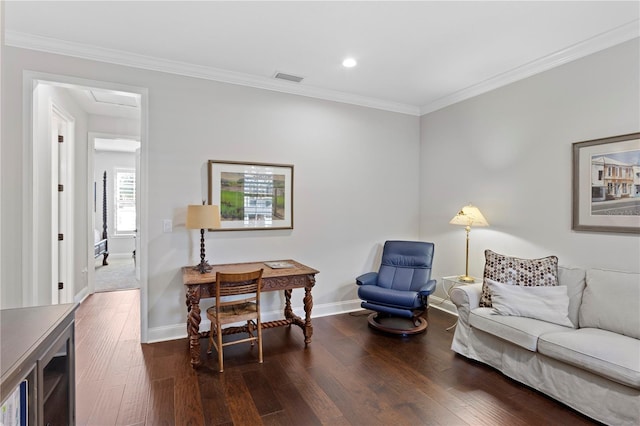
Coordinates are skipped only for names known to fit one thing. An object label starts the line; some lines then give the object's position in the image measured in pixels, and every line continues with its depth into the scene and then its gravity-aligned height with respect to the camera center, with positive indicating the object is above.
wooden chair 2.82 -0.86
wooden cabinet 1.13 -0.57
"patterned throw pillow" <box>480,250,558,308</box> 2.89 -0.53
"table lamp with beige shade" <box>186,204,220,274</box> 3.10 -0.07
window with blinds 8.28 +0.19
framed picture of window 3.61 +0.17
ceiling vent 3.64 +1.47
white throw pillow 2.65 -0.74
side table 3.58 -0.77
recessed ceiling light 3.28 +1.47
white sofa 2.04 -0.92
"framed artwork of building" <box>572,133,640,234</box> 2.70 +0.24
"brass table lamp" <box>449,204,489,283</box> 3.66 -0.09
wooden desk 2.89 -0.71
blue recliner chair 3.51 -0.87
